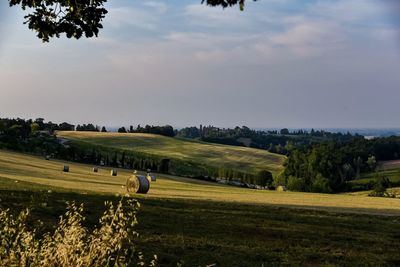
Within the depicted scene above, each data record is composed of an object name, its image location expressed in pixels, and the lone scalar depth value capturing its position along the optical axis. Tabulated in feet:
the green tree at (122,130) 557.33
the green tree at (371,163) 431.43
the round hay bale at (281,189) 220.64
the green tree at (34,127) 370.22
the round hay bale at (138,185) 107.86
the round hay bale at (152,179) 177.17
